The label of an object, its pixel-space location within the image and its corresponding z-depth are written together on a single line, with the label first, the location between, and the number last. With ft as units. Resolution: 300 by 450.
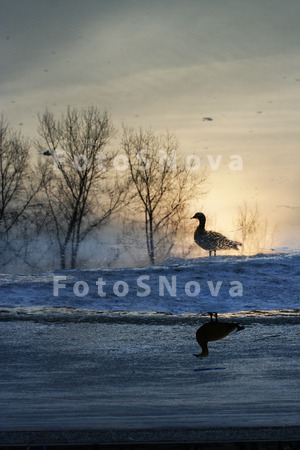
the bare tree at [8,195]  168.99
